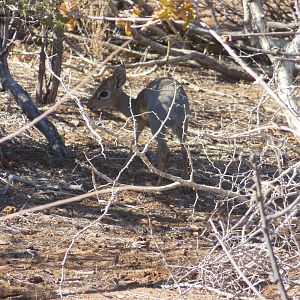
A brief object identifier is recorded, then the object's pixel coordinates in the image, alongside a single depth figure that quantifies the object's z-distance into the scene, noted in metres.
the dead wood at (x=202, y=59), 19.96
